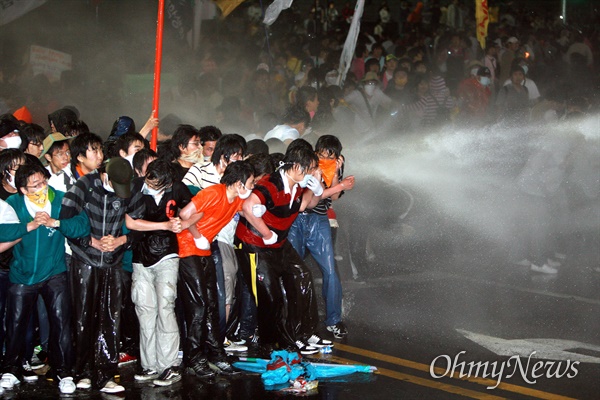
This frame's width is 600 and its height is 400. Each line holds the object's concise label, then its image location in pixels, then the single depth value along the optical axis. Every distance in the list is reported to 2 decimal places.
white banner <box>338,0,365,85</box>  26.09
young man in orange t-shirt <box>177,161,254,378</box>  14.34
